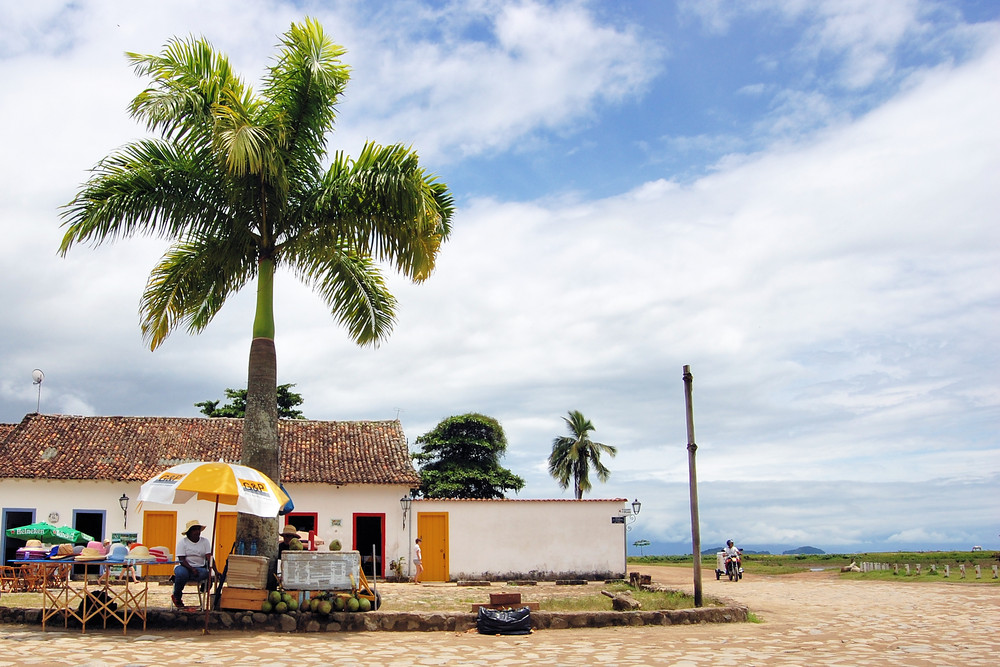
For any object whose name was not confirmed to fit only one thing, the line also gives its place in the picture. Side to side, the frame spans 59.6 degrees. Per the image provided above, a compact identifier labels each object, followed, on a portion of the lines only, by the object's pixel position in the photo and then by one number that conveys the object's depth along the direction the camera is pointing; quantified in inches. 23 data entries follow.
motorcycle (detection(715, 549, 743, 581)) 1088.2
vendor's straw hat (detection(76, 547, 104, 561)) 450.3
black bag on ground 469.4
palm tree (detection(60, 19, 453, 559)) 524.1
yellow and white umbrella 446.0
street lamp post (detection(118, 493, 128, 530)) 966.4
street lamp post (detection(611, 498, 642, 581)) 1027.9
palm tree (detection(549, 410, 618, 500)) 1875.0
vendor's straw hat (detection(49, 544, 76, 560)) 455.5
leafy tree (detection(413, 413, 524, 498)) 1706.4
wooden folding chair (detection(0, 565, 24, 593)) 652.7
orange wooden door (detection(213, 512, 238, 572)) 986.7
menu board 485.4
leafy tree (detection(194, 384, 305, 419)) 1716.0
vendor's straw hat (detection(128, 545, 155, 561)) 464.4
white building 968.9
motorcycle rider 1087.8
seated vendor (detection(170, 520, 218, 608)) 483.8
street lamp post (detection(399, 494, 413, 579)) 1000.2
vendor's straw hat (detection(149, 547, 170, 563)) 491.0
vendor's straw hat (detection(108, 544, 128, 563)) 456.8
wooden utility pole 581.0
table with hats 446.3
